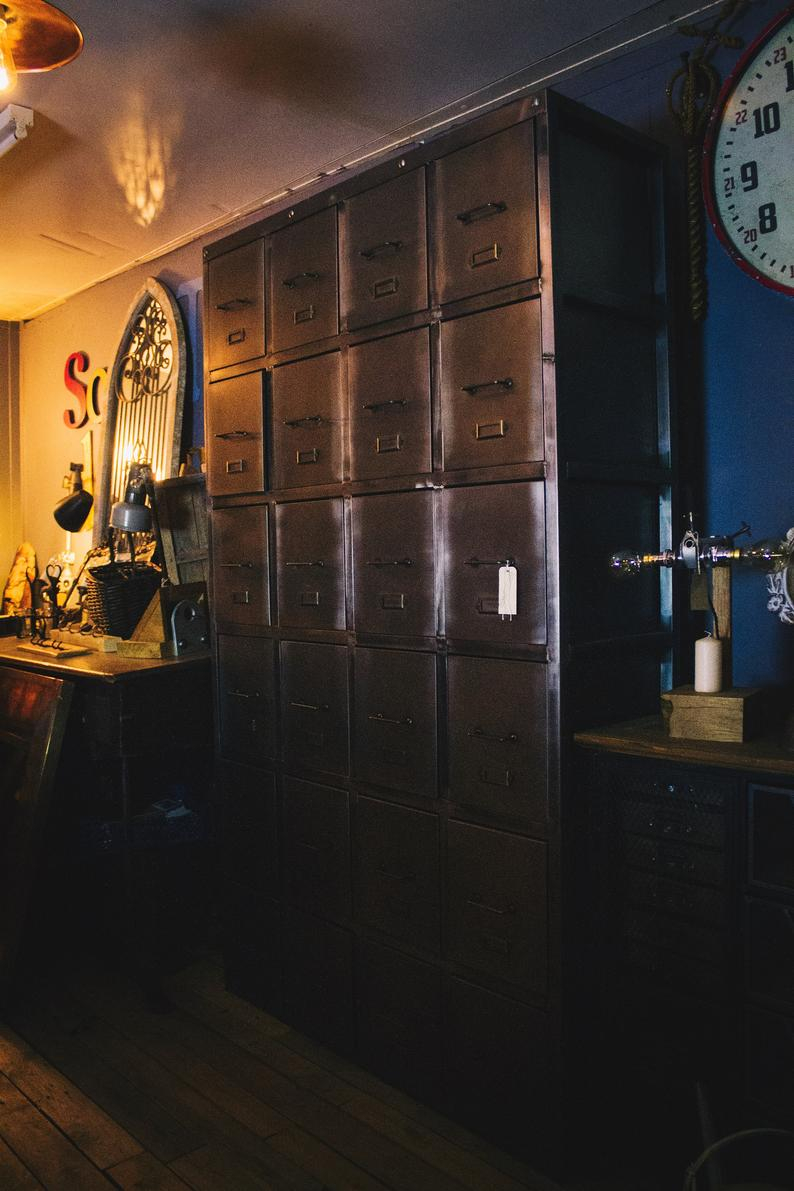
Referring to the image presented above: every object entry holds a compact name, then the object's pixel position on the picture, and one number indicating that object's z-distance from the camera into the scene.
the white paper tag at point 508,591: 2.29
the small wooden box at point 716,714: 2.14
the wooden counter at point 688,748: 2.00
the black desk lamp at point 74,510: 4.95
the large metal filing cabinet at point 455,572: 2.27
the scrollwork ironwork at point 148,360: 4.61
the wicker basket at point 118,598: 3.84
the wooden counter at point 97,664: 3.30
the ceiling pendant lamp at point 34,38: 2.25
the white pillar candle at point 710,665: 2.22
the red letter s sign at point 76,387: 5.44
